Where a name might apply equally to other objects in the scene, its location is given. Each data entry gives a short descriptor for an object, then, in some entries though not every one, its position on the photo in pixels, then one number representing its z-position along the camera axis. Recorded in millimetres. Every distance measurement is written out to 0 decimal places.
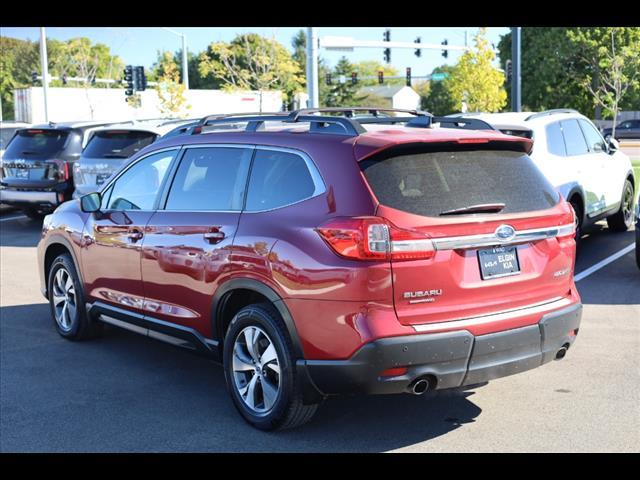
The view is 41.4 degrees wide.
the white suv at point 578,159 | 9992
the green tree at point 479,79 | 32625
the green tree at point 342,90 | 87938
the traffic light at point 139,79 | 39375
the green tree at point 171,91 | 38125
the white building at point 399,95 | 122306
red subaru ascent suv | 4500
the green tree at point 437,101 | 84000
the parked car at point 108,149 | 13359
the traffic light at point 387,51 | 47781
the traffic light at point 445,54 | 52081
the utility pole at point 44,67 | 33066
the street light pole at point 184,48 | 47853
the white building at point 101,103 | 55188
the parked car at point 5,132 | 19003
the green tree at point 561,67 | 43406
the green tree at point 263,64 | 39406
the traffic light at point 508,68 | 35156
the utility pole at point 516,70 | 20344
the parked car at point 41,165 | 14758
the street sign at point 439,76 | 54666
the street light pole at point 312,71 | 18033
